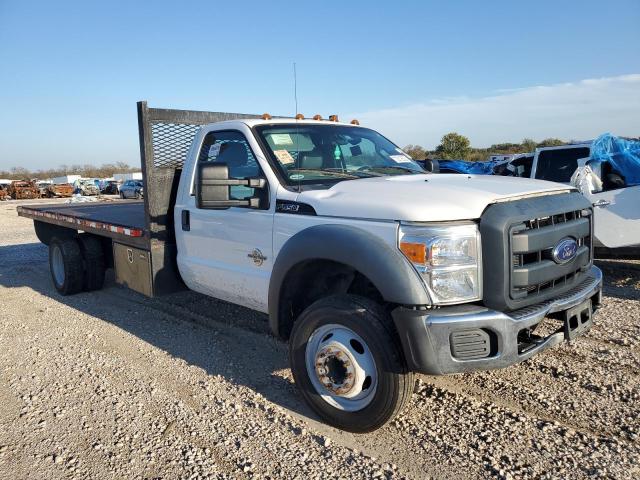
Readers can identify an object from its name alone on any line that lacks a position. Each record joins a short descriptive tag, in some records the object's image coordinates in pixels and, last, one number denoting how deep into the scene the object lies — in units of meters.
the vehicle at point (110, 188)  44.48
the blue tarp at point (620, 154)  7.58
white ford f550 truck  2.95
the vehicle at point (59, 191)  39.84
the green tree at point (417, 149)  45.01
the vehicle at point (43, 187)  40.81
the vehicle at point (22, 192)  39.69
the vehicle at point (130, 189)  34.12
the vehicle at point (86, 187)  42.16
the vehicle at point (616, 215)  6.74
